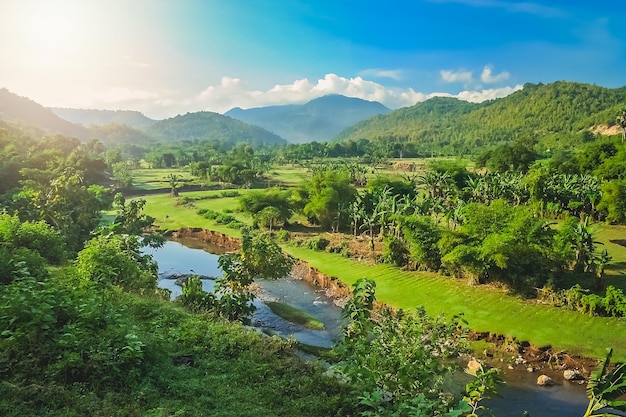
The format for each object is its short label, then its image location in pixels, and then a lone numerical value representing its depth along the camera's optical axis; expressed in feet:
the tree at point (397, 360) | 33.13
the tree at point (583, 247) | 108.30
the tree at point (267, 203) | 194.08
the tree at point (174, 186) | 274.98
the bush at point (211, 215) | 209.77
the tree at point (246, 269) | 81.25
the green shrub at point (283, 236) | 173.76
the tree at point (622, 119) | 317.22
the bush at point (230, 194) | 268.82
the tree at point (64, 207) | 109.50
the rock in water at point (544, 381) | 78.79
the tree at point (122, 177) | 294.87
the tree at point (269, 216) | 183.51
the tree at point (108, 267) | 57.98
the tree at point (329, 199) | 184.96
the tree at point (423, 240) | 125.80
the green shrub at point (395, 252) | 133.28
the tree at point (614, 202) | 169.27
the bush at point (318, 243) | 159.43
